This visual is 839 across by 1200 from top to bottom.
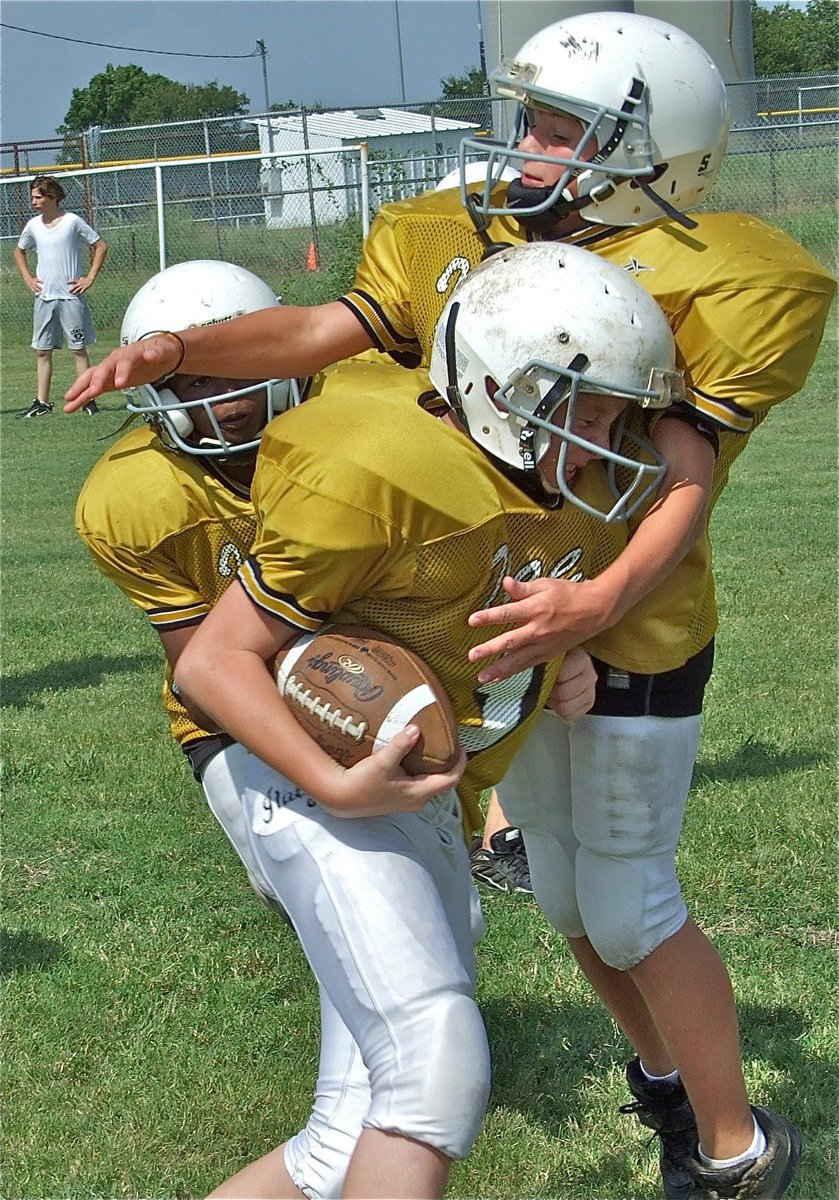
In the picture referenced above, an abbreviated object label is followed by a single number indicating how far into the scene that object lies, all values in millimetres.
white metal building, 17906
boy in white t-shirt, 14266
